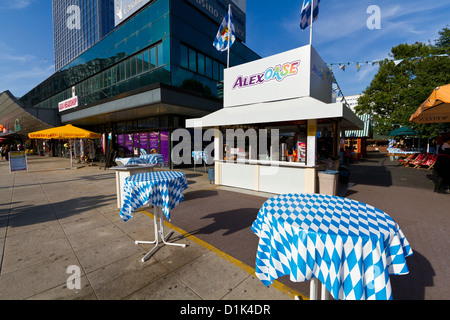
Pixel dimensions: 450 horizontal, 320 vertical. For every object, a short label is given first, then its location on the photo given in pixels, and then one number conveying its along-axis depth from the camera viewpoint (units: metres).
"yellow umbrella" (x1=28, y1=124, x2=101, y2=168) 12.21
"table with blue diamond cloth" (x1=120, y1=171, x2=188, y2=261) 2.97
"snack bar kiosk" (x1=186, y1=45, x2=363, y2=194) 5.93
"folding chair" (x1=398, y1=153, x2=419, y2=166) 14.68
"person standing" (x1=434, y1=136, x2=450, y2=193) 6.55
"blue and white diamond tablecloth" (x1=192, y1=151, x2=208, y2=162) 11.31
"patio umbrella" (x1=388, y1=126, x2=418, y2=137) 16.81
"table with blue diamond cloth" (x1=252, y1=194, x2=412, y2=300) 1.40
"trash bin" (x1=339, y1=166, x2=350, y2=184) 7.97
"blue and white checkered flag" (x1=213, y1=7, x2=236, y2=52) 8.56
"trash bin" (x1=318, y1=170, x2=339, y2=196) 5.59
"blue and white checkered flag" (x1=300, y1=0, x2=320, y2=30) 6.81
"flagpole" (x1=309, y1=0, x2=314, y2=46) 6.45
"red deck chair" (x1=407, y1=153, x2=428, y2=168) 13.44
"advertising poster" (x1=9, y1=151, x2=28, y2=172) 11.25
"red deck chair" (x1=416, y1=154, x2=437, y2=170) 12.45
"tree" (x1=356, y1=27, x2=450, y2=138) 14.97
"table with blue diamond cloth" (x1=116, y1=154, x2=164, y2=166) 6.95
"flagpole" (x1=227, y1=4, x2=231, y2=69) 8.43
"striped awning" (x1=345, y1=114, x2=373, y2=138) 21.62
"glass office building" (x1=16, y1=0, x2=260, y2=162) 10.90
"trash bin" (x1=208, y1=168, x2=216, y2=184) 8.48
